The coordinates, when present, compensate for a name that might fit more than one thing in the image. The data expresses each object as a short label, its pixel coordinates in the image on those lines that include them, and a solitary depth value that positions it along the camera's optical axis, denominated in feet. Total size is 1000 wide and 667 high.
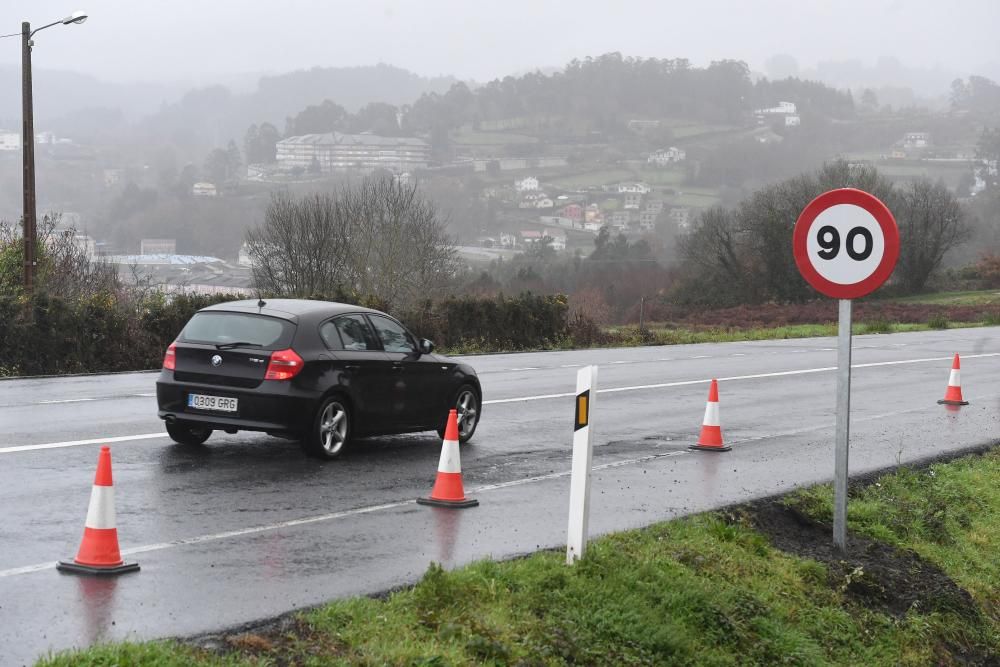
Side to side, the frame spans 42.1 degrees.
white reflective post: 24.93
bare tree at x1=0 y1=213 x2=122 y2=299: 104.58
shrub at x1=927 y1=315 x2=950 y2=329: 167.32
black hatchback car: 38.29
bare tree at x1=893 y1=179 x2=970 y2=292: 274.16
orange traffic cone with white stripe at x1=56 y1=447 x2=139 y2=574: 23.39
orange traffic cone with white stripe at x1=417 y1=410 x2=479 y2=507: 32.83
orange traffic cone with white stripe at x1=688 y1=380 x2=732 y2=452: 46.29
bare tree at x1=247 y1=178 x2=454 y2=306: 172.96
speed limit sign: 29.78
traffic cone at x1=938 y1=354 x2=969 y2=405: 65.65
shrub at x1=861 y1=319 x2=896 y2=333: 156.04
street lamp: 97.91
